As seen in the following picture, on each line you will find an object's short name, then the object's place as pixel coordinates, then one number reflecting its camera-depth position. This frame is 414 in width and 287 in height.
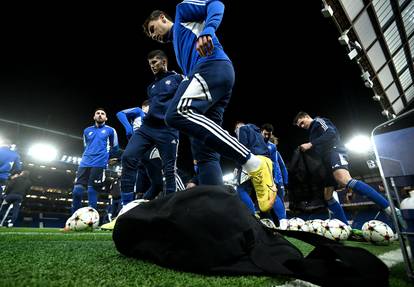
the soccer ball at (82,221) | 3.02
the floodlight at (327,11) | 6.90
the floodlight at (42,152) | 19.03
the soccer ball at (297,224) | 2.88
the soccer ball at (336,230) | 2.59
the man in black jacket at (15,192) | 7.57
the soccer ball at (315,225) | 2.78
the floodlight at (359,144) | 13.57
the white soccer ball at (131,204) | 2.21
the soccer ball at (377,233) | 2.28
